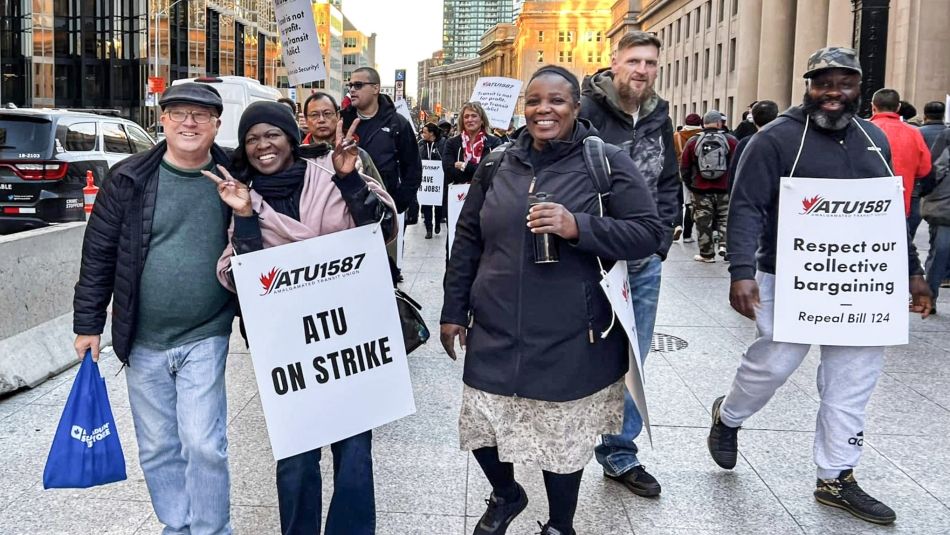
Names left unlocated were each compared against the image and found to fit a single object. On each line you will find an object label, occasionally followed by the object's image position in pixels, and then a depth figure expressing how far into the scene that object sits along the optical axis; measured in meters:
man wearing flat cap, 3.56
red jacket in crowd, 8.25
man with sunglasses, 7.19
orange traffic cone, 13.45
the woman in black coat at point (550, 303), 3.51
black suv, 13.95
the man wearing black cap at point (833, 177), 4.33
